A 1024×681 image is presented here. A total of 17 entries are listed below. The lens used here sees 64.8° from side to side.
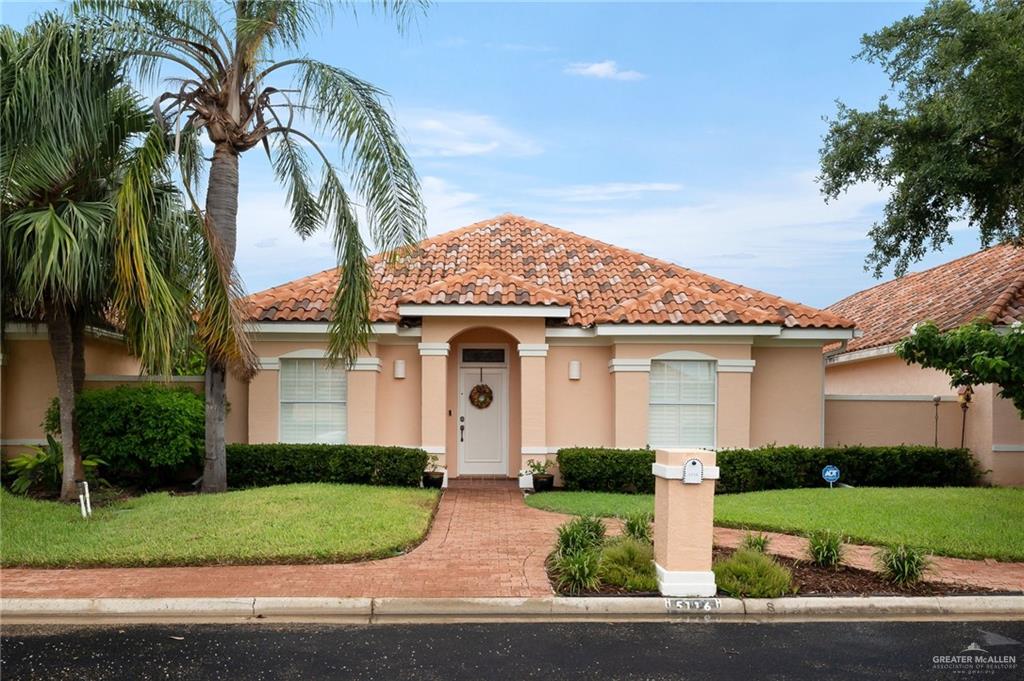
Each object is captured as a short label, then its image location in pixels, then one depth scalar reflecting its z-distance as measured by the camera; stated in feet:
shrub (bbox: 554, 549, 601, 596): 26.12
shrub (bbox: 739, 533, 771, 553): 29.37
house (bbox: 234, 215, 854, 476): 50.26
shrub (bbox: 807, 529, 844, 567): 28.78
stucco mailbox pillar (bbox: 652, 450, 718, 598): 25.88
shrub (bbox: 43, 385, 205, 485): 44.75
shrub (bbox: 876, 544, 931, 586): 26.96
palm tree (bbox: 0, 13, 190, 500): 34.53
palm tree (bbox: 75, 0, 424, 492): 38.96
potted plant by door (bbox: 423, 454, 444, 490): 49.06
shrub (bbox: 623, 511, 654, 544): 31.37
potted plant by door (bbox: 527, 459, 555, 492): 49.32
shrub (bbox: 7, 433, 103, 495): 42.80
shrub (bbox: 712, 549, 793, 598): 25.88
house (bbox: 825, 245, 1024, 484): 49.70
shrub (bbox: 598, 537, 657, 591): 26.35
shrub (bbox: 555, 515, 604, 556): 29.14
